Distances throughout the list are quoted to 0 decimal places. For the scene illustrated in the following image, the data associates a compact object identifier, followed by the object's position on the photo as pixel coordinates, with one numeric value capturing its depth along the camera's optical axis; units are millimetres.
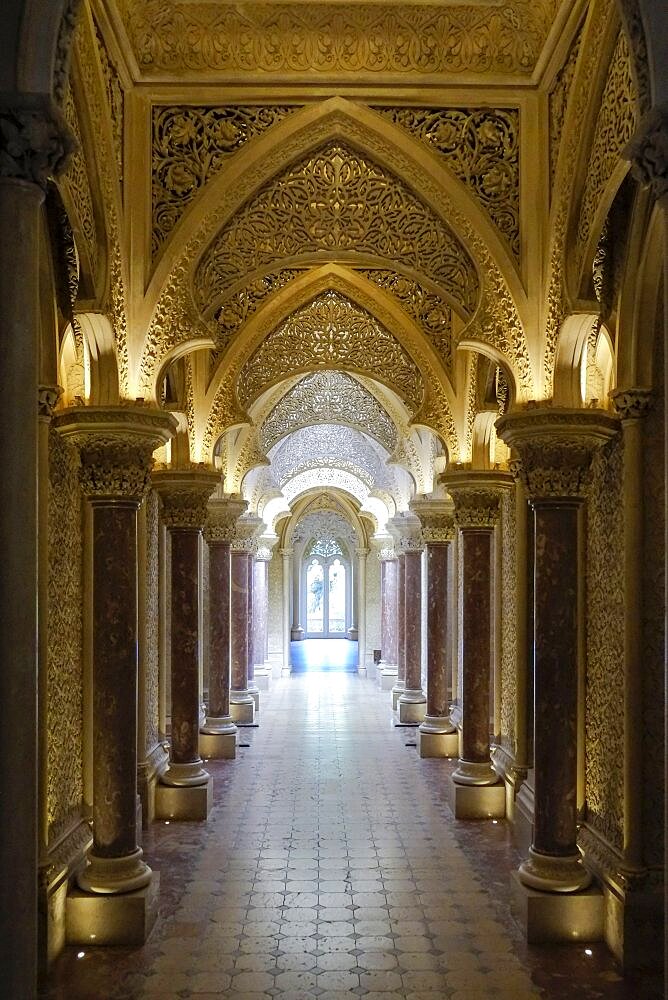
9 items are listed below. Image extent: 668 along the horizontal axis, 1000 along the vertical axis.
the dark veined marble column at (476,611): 8852
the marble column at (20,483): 3143
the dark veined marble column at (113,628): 5848
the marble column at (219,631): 11273
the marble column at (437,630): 11492
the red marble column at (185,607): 8641
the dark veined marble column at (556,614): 5836
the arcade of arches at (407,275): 5445
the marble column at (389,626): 18766
